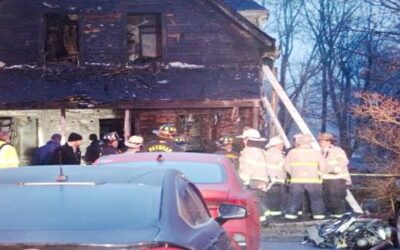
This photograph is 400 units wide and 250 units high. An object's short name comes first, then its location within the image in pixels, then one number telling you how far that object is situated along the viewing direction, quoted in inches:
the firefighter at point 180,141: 670.3
